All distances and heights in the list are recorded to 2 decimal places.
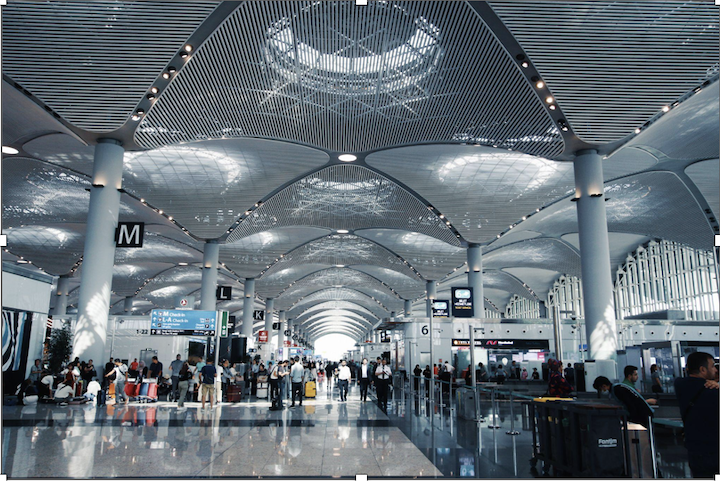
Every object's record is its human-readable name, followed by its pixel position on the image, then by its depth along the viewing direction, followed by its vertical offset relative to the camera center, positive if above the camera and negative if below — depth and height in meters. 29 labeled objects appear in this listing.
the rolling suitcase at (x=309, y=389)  22.18 -1.05
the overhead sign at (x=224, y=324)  27.73 +1.83
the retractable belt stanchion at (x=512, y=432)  10.08 -1.30
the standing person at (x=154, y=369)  20.56 -0.29
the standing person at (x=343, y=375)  20.55 -0.46
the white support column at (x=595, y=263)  16.61 +2.98
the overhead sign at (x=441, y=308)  32.62 +3.08
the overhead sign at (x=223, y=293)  37.93 +4.52
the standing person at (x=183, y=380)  16.92 -0.56
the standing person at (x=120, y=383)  17.89 -0.70
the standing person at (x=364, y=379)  20.18 -0.59
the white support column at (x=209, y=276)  30.48 +4.62
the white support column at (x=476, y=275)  32.56 +5.02
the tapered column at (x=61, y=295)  45.03 +5.14
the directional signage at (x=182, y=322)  22.58 +1.53
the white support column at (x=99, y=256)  16.09 +3.00
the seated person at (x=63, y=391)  15.85 -0.84
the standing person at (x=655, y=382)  15.29 -0.49
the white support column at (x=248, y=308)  43.84 +4.10
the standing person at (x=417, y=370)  23.91 -0.33
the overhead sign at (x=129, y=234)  16.94 +3.71
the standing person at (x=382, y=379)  18.27 -0.53
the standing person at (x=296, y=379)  18.17 -0.54
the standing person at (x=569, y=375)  20.75 -0.41
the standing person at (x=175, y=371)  19.77 -0.34
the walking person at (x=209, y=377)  16.17 -0.44
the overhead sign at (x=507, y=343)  25.81 +0.91
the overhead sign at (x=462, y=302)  29.86 +3.19
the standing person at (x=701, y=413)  4.54 -0.40
